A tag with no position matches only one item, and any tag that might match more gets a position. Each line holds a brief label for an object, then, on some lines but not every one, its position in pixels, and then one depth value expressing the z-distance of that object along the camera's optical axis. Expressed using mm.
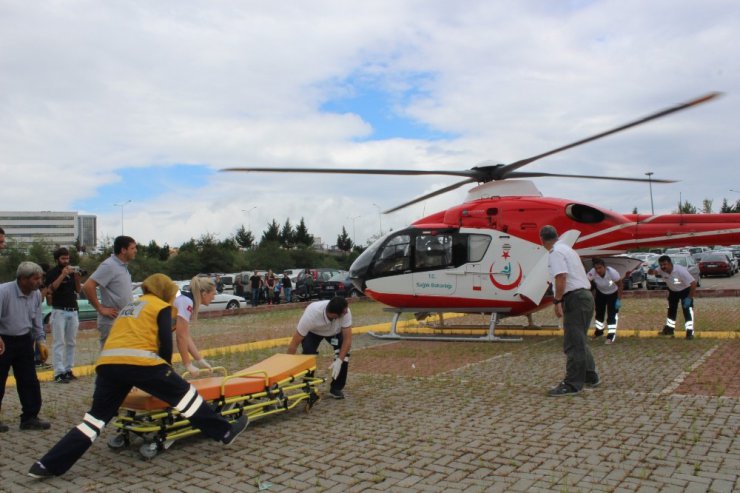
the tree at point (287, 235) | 78162
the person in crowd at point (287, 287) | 29875
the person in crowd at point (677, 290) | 12070
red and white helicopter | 12320
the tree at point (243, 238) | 78688
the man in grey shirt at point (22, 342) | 6656
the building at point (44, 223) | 153788
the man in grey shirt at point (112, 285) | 7648
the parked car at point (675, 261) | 28547
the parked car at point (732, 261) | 38166
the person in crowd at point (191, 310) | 6398
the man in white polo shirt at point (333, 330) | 7645
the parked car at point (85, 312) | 21339
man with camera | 9688
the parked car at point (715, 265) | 35906
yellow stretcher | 5625
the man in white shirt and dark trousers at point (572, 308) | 7621
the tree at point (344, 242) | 89438
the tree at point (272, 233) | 75362
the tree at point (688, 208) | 85375
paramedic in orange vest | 5113
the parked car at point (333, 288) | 30145
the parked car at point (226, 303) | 25547
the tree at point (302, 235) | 78906
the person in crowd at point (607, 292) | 12070
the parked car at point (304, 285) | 30706
